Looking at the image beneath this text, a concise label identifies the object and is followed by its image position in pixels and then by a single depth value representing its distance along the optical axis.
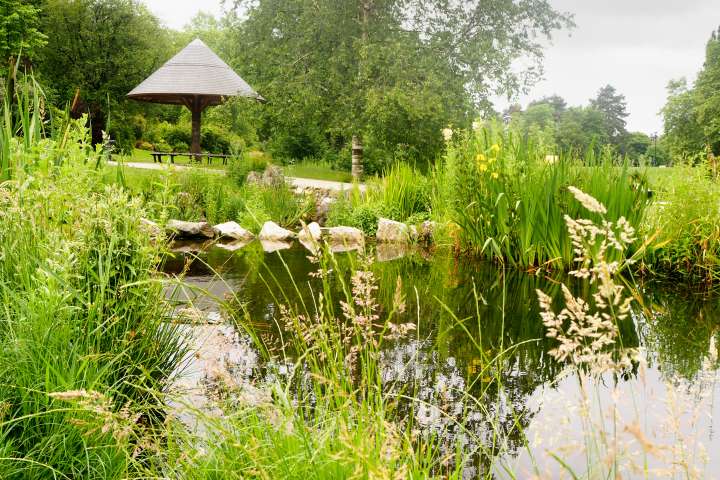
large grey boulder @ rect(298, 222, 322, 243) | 9.88
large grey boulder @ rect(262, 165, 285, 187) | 13.59
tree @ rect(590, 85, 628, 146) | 74.56
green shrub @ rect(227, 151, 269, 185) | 14.53
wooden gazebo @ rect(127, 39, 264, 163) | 19.73
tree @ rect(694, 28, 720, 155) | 34.97
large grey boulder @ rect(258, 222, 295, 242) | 10.66
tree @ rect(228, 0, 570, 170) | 17.44
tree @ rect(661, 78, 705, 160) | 38.88
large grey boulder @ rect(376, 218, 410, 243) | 10.04
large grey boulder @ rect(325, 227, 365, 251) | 10.40
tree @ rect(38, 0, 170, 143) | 29.70
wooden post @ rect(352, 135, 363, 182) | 19.70
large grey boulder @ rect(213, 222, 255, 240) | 10.80
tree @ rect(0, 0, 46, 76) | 24.84
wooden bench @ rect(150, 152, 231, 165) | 18.51
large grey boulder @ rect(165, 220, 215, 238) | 10.77
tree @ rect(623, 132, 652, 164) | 74.19
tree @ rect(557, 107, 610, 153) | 64.00
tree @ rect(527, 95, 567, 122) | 87.73
